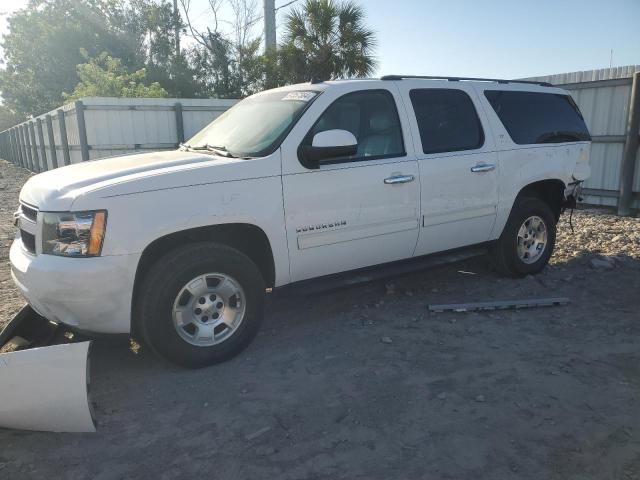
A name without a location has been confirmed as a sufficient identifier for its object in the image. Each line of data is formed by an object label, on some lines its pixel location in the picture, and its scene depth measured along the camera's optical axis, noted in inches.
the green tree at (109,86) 772.0
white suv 132.5
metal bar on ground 194.2
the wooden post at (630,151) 354.0
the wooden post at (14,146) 1441.7
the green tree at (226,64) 1035.9
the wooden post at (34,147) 993.4
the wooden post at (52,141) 727.1
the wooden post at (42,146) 874.9
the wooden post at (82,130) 483.8
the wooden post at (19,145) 1289.1
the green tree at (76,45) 1214.9
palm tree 666.8
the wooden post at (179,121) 511.5
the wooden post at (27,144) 1108.9
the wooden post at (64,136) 593.6
